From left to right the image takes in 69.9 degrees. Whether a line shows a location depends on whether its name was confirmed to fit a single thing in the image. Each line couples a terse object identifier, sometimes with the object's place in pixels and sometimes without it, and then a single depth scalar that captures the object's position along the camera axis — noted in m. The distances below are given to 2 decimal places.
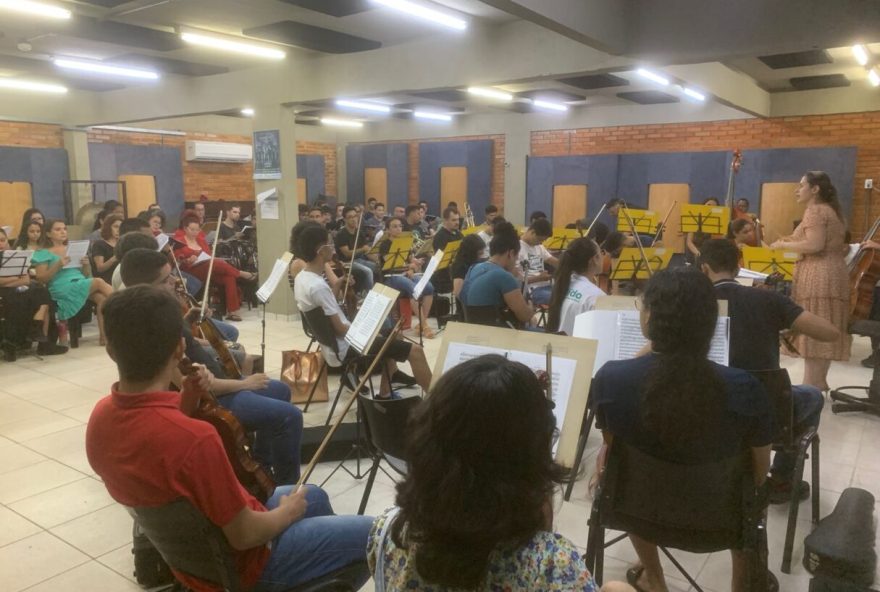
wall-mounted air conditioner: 11.67
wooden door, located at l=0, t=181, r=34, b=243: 9.89
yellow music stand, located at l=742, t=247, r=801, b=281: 5.16
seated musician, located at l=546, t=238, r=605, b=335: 3.57
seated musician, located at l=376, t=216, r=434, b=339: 6.33
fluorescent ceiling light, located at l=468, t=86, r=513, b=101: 9.02
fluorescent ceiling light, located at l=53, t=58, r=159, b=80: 6.86
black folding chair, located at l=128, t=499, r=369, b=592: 1.44
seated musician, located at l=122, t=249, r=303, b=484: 2.65
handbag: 4.38
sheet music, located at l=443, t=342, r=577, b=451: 1.89
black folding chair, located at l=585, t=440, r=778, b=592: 1.79
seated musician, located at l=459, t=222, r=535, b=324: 3.98
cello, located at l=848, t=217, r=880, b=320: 4.36
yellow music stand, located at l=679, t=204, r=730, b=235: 7.72
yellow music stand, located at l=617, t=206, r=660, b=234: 8.31
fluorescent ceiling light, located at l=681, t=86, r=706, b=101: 7.92
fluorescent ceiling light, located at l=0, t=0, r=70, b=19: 4.74
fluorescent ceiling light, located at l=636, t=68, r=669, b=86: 6.60
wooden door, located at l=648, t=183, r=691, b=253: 10.66
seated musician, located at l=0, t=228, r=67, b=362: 5.54
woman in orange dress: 4.29
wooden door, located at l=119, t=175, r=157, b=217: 11.12
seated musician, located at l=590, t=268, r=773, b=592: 1.72
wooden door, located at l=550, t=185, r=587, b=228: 11.61
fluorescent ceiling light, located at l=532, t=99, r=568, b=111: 10.53
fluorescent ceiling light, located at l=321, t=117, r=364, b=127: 13.52
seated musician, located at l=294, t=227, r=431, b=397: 3.69
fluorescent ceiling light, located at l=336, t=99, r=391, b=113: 10.09
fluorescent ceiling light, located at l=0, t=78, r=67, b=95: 9.19
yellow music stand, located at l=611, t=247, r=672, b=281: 6.12
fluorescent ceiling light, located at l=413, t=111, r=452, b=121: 12.26
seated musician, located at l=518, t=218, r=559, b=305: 5.79
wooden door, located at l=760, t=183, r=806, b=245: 9.73
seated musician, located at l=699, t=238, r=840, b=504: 2.55
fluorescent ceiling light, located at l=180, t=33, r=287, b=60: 5.62
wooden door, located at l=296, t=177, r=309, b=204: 13.53
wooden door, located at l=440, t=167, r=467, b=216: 13.03
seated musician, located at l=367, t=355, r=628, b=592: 0.99
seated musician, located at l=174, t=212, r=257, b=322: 6.89
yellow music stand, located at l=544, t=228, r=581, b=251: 7.83
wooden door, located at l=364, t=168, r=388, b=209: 14.16
